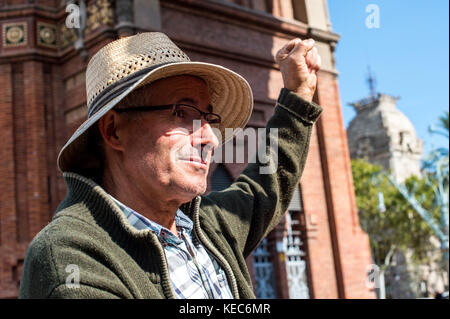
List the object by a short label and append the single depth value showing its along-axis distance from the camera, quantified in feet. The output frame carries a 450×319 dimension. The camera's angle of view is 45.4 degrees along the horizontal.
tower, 212.64
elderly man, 4.58
